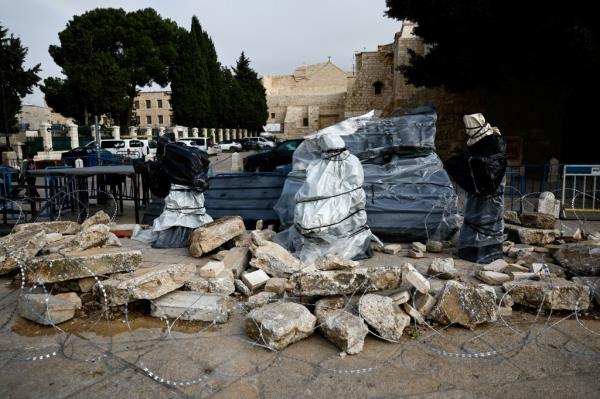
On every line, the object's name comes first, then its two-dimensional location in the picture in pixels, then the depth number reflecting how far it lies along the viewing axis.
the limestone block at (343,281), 3.50
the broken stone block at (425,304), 3.45
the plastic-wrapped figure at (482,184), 4.62
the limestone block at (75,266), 3.77
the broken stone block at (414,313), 3.39
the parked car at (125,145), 20.55
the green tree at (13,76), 25.47
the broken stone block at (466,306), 3.36
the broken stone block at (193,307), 3.52
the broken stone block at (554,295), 3.53
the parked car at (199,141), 25.47
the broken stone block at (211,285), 3.95
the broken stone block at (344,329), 3.00
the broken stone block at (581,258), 4.24
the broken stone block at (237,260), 4.40
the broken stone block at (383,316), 3.18
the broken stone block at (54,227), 5.46
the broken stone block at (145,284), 3.57
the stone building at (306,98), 47.97
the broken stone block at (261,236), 4.69
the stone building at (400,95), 14.68
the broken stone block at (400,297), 3.41
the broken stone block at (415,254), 5.06
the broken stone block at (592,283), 3.68
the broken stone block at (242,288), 4.06
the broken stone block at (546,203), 6.72
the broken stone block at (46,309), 3.49
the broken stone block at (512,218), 6.37
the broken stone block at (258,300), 3.71
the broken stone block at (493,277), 4.03
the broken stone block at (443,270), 4.12
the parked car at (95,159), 11.55
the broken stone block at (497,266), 4.35
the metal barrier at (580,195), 7.21
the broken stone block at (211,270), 4.12
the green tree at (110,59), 27.75
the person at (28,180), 7.58
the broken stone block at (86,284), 3.90
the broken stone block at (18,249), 4.39
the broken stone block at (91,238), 4.66
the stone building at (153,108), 58.62
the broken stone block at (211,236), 4.96
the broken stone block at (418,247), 5.19
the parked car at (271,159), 13.71
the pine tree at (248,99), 41.81
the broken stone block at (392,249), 5.25
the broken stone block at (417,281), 3.46
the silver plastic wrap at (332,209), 4.74
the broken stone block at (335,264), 3.80
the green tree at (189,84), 33.41
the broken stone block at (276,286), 3.92
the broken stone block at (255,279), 4.05
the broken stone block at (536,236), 5.53
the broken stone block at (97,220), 5.84
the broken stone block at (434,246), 5.35
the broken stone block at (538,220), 5.94
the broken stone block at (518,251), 5.02
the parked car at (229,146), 30.64
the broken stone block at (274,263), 4.27
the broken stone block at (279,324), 3.05
